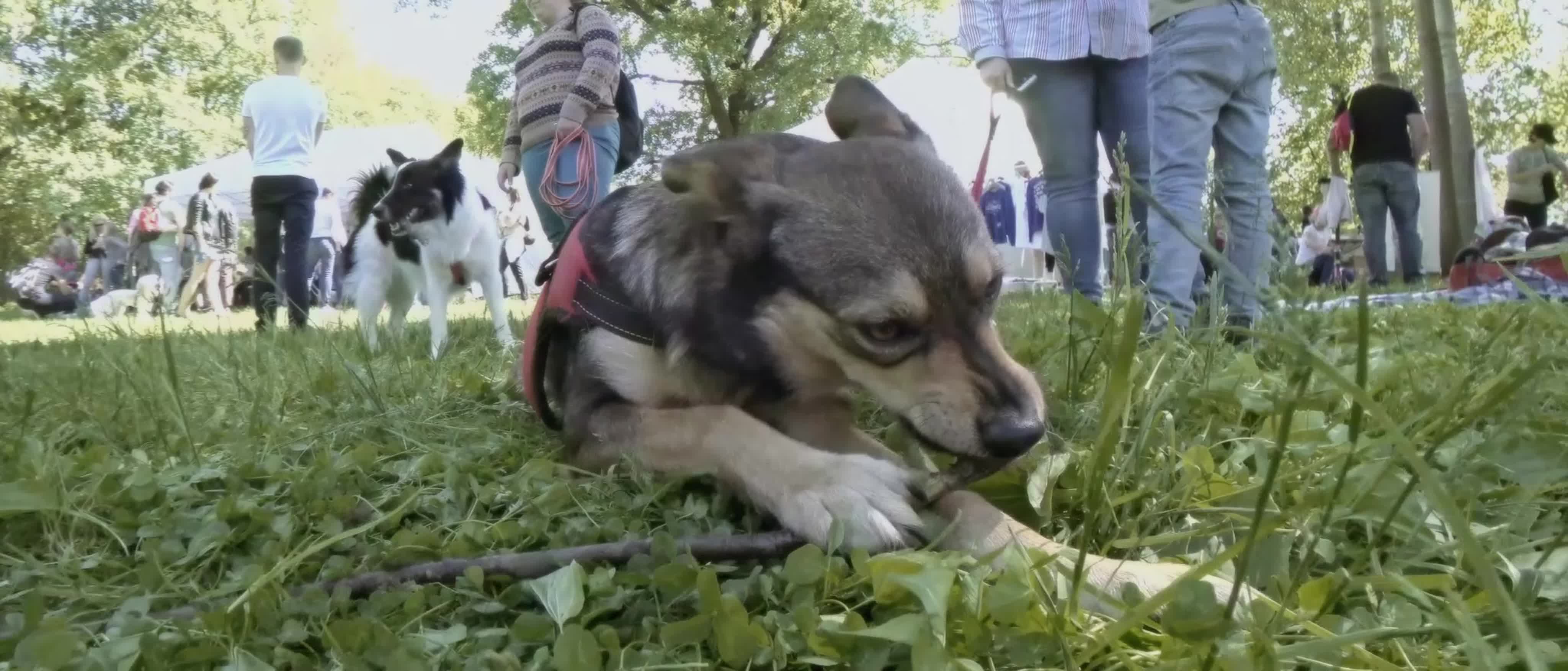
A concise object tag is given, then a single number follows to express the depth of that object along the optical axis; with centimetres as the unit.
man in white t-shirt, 702
